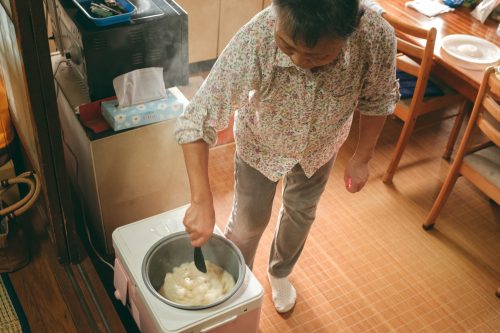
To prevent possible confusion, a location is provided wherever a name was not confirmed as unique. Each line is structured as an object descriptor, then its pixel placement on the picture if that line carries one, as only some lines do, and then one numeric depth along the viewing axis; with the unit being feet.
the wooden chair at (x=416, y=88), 7.67
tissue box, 5.94
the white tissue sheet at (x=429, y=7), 9.43
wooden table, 7.81
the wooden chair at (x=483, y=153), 6.91
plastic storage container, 5.68
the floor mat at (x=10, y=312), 5.60
